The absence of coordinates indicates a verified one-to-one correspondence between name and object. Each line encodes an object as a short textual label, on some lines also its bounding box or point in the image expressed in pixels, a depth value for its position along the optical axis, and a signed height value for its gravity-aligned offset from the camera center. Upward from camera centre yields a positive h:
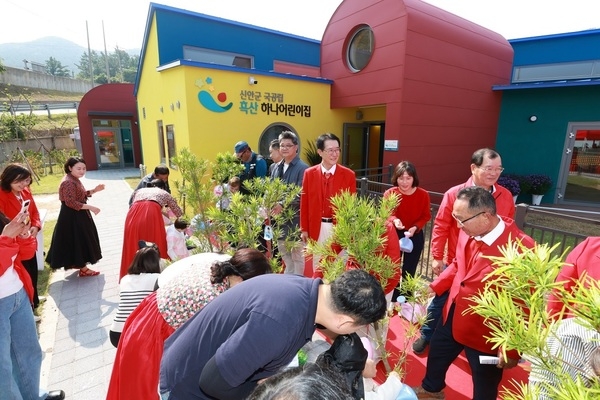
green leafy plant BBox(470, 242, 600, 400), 0.63 -0.37
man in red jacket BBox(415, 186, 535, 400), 1.84 -0.89
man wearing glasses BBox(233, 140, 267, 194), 4.56 -0.36
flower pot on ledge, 8.79 -1.64
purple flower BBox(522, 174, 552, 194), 8.71 -1.20
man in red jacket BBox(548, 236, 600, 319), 1.50 -0.60
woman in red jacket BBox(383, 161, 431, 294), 3.38 -0.79
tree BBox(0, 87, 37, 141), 17.03 +0.75
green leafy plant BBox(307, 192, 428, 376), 1.71 -0.56
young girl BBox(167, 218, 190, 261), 3.82 -1.22
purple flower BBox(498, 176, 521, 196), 8.59 -1.21
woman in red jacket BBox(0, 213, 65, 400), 1.97 -1.22
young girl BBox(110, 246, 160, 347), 2.35 -1.09
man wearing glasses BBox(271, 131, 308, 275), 3.81 -0.43
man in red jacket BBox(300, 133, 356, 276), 3.37 -0.52
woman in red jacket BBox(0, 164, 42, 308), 2.99 -0.47
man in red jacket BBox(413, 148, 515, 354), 2.74 -0.67
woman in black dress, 4.06 -1.27
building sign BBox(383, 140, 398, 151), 7.13 -0.14
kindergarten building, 6.84 +1.15
